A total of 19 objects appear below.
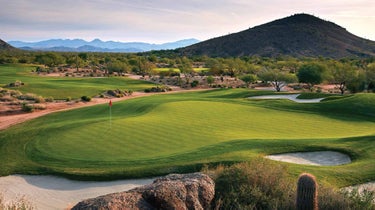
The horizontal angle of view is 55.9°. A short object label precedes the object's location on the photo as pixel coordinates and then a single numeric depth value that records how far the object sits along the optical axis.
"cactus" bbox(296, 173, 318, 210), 8.25
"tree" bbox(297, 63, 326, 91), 60.44
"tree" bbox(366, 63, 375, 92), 56.78
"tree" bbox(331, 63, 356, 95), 57.81
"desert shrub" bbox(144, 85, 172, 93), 63.12
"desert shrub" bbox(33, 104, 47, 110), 40.62
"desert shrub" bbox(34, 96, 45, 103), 43.92
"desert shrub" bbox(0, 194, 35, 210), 8.33
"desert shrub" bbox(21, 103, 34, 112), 39.71
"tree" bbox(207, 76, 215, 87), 75.47
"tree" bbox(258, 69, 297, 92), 64.19
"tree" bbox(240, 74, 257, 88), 74.94
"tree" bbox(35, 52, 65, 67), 101.67
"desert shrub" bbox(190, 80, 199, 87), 75.09
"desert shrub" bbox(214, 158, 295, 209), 9.73
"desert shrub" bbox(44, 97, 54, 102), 46.62
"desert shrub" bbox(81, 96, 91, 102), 48.00
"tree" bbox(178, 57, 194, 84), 89.02
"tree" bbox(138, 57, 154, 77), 91.00
